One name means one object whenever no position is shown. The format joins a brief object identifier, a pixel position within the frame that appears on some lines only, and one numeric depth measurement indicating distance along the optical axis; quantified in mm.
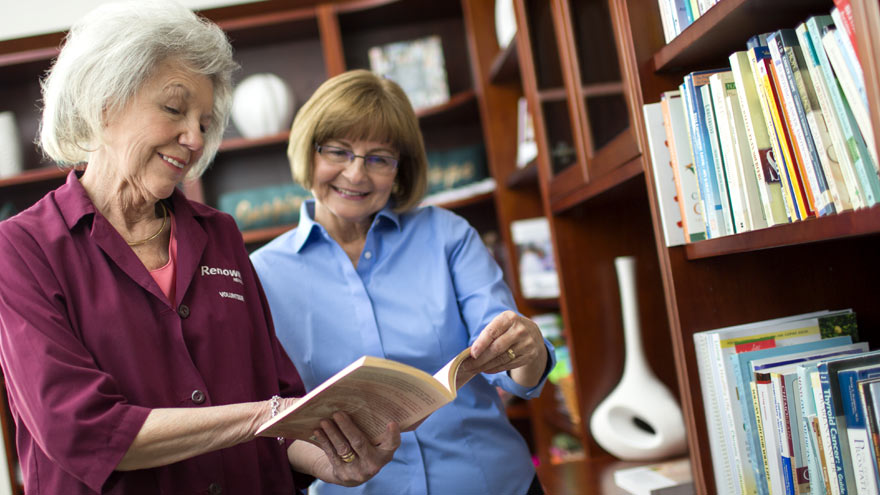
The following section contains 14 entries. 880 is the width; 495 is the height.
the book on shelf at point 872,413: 968
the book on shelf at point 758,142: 1093
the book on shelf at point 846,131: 887
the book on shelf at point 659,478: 1570
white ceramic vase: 1829
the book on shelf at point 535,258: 2602
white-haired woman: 983
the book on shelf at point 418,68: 3109
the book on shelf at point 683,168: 1312
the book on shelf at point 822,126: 935
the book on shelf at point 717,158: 1221
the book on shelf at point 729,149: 1166
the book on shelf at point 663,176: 1347
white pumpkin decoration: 3049
